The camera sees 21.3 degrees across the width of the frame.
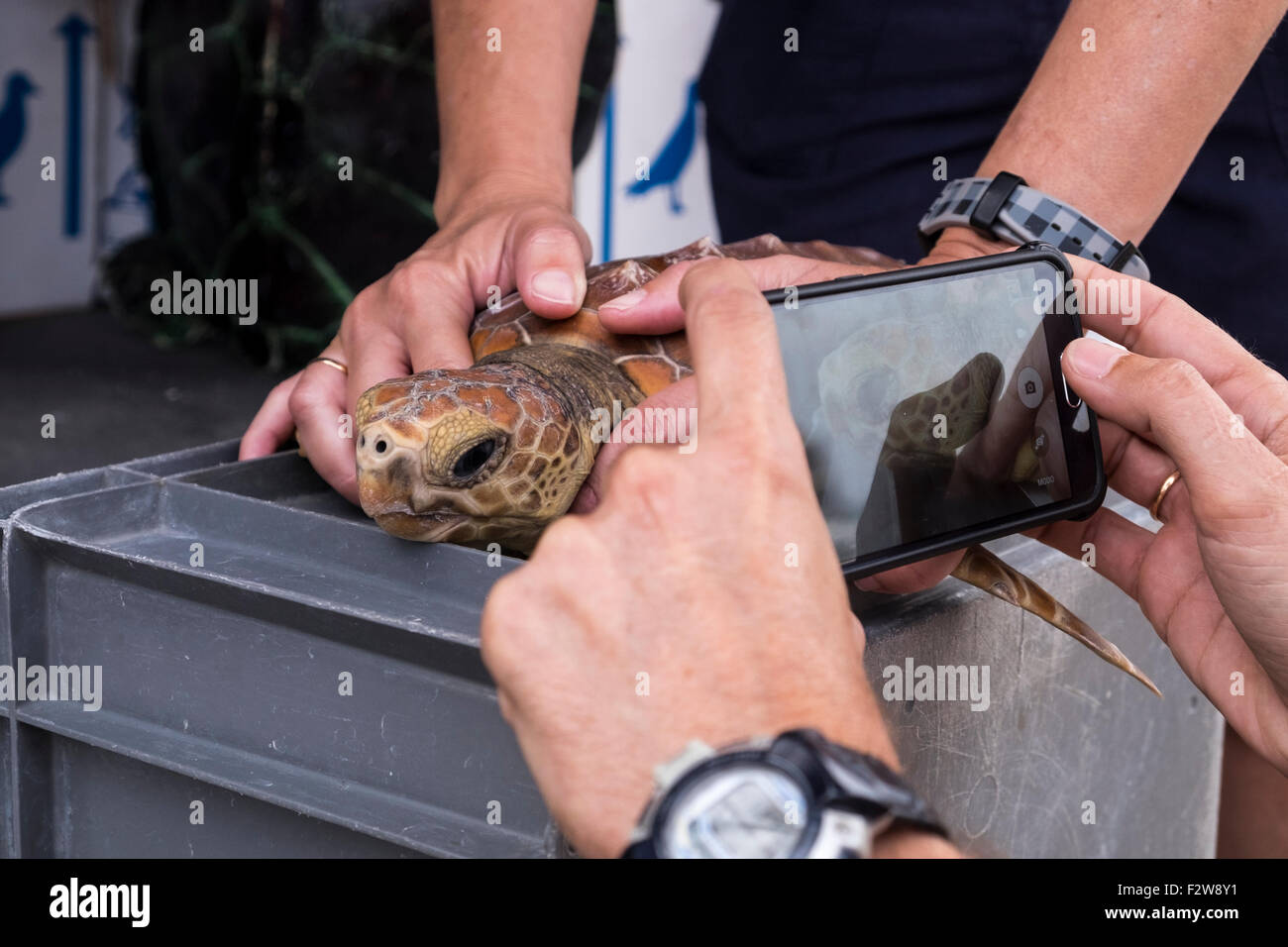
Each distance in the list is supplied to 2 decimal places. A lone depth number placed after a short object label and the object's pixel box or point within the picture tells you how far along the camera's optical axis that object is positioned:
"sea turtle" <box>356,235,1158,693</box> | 0.92
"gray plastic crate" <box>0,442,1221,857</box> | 0.85
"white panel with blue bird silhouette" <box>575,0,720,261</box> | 1.63
